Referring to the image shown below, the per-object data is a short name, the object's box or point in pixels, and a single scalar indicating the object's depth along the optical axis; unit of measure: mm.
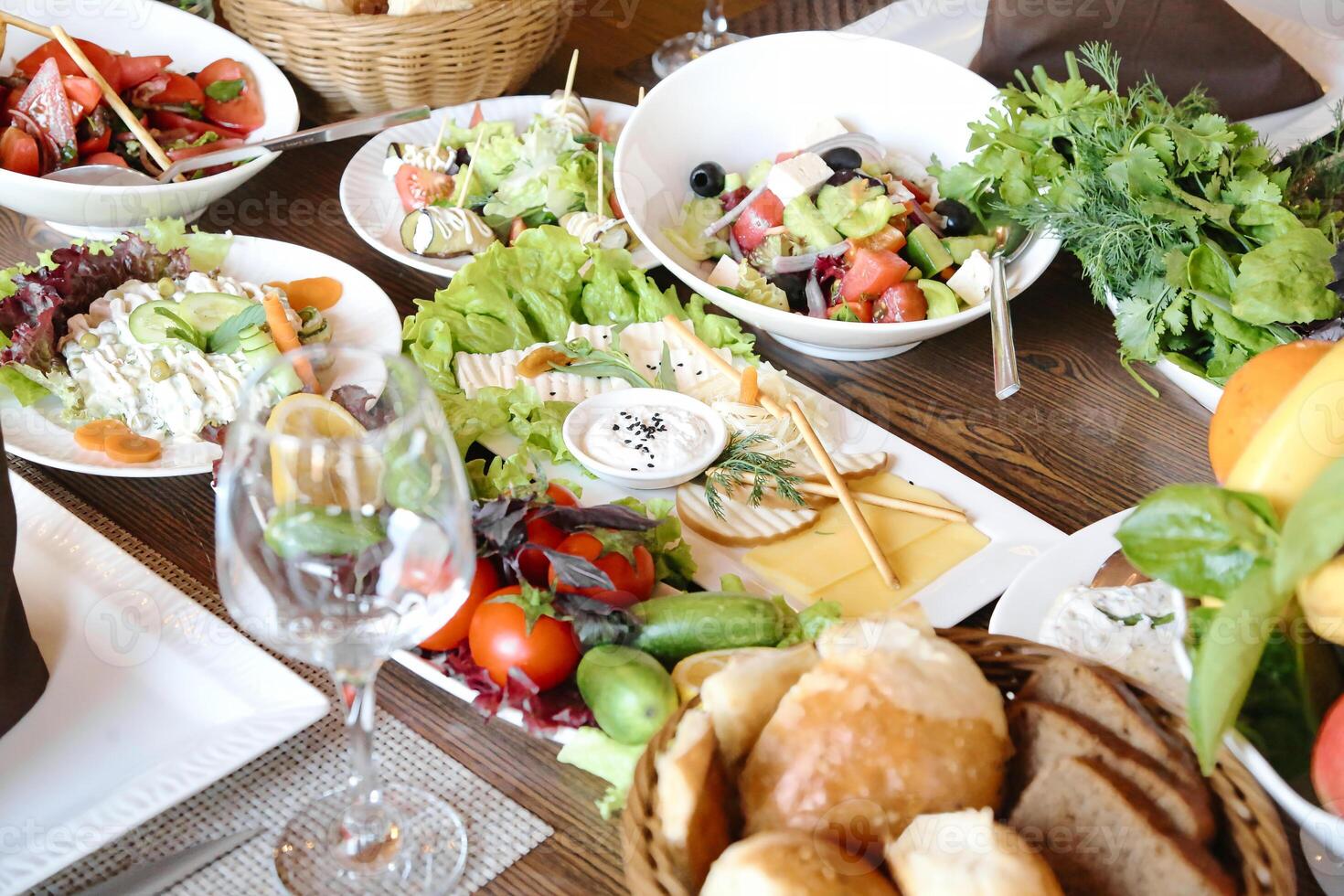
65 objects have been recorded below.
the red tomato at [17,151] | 1601
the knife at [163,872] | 806
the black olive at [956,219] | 1563
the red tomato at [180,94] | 1805
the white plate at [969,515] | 1117
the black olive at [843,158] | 1626
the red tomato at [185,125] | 1787
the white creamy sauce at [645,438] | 1234
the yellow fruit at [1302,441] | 700
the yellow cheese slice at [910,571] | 1118
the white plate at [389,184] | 1570
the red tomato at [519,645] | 936
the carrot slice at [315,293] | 1468
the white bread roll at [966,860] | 608
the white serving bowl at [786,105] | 1663
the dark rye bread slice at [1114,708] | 698
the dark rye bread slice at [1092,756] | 675
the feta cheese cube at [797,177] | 1568
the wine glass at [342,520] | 655
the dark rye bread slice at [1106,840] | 652
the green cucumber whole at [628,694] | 883
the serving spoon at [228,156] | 1629
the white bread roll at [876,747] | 693
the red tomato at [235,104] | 1814
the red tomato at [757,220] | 1567
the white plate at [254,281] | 1193
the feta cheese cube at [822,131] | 1704
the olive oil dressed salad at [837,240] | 1463
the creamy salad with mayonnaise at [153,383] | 1266
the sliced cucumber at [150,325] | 1313
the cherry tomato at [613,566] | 1002
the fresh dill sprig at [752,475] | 1205
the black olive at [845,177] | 1579
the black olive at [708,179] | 1639
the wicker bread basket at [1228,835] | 647
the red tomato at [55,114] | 1644
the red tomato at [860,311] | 1443
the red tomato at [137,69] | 1784
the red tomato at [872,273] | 1455
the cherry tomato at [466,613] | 968
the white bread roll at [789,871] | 611
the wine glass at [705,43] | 2090
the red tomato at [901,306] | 1438
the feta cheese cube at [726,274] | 1493
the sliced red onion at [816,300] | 1492
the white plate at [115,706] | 845
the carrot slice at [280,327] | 1339
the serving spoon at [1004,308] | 1336
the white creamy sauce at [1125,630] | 930
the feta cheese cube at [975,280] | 1465
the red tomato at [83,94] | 1675
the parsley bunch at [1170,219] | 1255
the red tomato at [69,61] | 1738
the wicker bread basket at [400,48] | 1759
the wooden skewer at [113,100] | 1655
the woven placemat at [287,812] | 840
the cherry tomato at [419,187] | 1669
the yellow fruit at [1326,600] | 653
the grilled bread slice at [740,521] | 1168
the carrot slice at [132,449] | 1201
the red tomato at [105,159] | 1691
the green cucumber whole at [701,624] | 955
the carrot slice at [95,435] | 1221
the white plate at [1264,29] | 1866
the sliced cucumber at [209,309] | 1346
